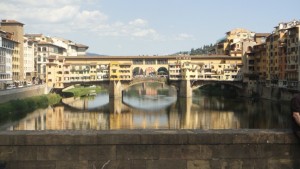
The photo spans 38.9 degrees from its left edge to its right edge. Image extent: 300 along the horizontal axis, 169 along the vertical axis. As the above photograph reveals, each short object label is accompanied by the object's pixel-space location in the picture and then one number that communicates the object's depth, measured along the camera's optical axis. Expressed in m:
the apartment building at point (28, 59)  88.69
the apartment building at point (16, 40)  79.44
